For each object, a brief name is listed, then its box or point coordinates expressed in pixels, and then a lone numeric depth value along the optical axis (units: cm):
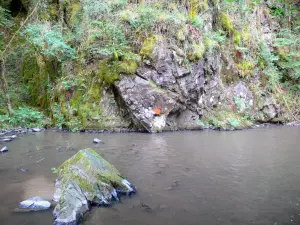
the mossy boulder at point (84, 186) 334
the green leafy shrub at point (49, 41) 1177
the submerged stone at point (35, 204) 355
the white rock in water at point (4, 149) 682
